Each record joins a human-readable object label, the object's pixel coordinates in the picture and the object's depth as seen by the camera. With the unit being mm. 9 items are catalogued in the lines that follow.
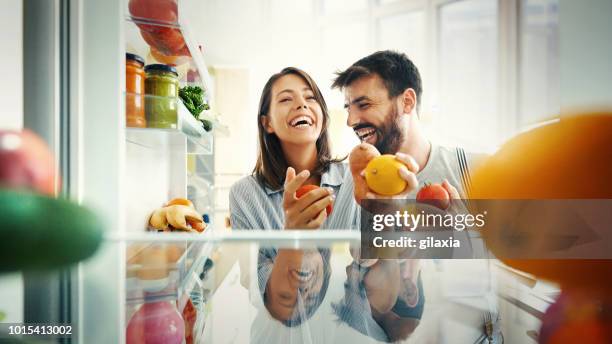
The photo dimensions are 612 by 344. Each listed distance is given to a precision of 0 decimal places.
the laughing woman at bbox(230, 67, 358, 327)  875
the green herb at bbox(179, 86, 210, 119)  886
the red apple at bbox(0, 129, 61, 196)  291
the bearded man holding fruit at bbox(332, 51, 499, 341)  889
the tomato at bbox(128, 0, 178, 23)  795
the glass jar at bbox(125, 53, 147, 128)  772
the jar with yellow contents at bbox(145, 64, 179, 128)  777
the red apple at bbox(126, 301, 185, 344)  714
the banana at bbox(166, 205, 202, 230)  862
